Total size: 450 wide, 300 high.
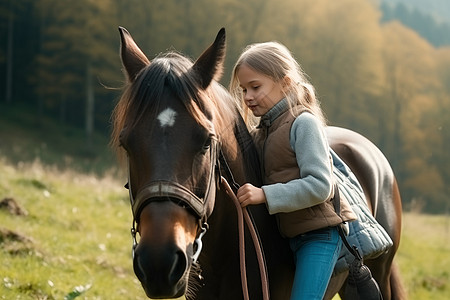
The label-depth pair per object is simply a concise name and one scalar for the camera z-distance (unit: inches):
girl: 223.3
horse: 181.0
